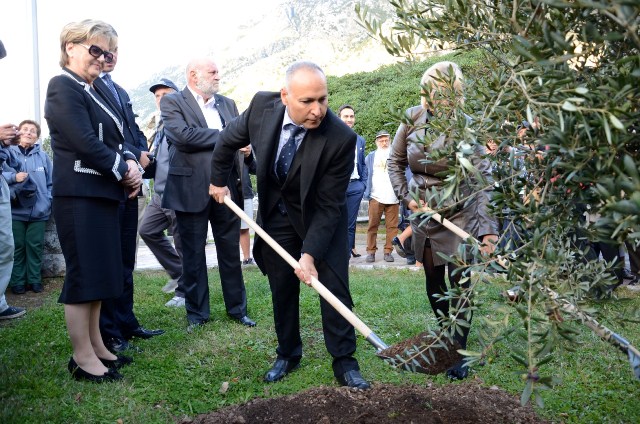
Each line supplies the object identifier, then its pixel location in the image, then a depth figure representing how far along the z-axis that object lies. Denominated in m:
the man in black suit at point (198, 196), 6.05
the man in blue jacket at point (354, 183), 9.66
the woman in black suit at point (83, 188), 4.27
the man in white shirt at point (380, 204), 11.09
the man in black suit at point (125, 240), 5.09
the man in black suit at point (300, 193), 4.14
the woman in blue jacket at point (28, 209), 8.18
